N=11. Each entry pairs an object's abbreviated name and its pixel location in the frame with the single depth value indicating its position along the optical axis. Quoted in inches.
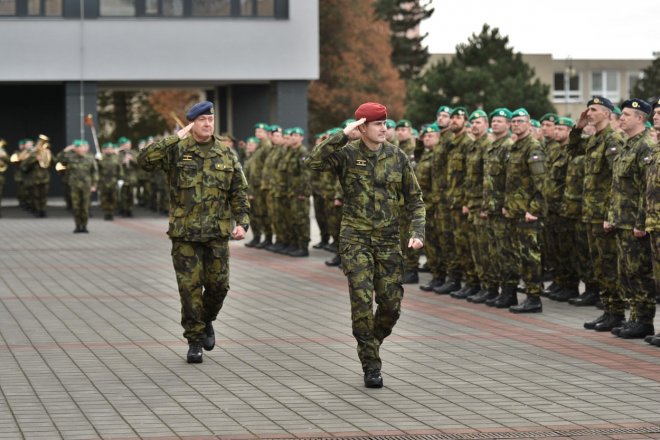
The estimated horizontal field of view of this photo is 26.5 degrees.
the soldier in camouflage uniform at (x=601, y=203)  536.7
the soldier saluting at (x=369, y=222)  405.7
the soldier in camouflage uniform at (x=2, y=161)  1488.7
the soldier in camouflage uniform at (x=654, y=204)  476.4
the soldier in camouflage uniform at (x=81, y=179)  1174.3
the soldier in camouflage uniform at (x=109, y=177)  1391.5
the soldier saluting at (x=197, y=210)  450.0
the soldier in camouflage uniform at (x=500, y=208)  609.3
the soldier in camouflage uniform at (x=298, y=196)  938.1
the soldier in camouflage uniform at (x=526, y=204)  593.9
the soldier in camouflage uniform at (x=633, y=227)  506.3
